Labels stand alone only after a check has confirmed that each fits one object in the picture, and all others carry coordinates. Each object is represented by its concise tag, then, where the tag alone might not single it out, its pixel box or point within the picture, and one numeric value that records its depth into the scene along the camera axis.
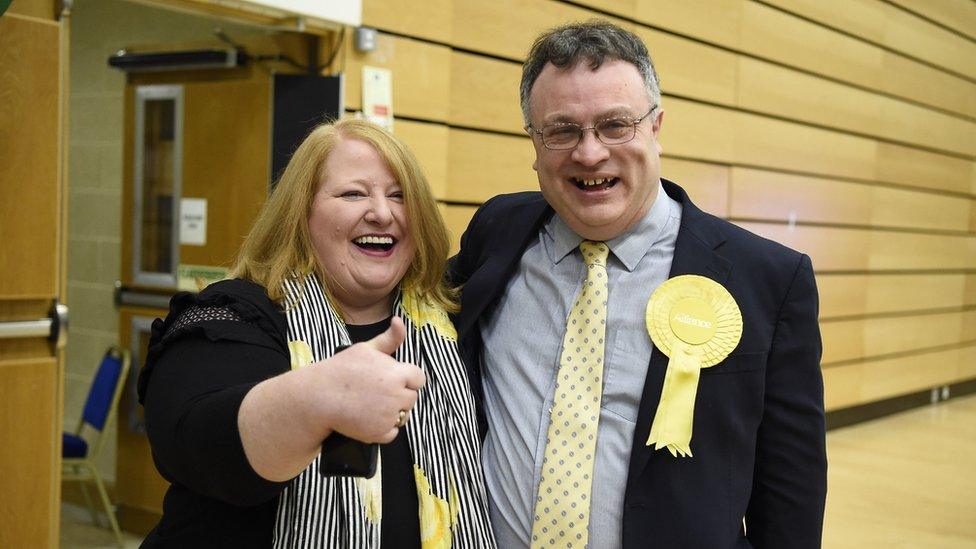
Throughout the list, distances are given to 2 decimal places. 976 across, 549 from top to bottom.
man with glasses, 1.62
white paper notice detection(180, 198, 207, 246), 4.26
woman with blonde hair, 1.05
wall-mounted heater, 4.04
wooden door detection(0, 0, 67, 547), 2.94
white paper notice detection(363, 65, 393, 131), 3.99
